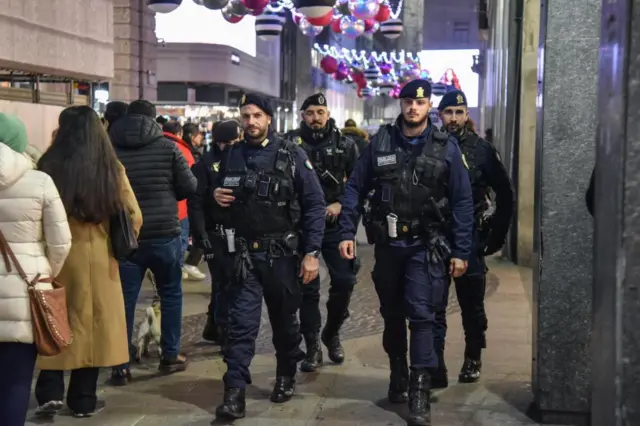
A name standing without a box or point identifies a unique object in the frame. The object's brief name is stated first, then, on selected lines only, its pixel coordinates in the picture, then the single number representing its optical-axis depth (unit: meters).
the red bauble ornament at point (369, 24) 21.27
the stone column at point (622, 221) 2.31
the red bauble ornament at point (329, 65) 33.38
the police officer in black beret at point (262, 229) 5.91
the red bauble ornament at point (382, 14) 20.91
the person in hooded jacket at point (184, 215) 8.87
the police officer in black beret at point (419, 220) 5.73
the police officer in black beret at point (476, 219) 6.55
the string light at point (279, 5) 18.07
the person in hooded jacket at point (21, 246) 4.55
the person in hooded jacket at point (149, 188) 6.63
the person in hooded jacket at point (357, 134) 12.65
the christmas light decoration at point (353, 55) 37.21
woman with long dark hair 5.49
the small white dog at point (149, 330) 7.39
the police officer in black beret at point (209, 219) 6.15
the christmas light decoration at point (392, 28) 23.19
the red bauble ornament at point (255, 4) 14.31
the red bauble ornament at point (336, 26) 20.72
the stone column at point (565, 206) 5.38
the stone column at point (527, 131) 12.72
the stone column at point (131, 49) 18.16
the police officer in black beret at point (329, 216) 7.15
